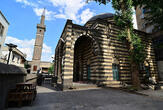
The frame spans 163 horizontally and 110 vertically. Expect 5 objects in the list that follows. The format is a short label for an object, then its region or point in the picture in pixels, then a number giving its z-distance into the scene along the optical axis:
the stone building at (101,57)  8.94
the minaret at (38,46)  29.95
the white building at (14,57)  19.45
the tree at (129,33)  8.30
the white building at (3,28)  14.77
